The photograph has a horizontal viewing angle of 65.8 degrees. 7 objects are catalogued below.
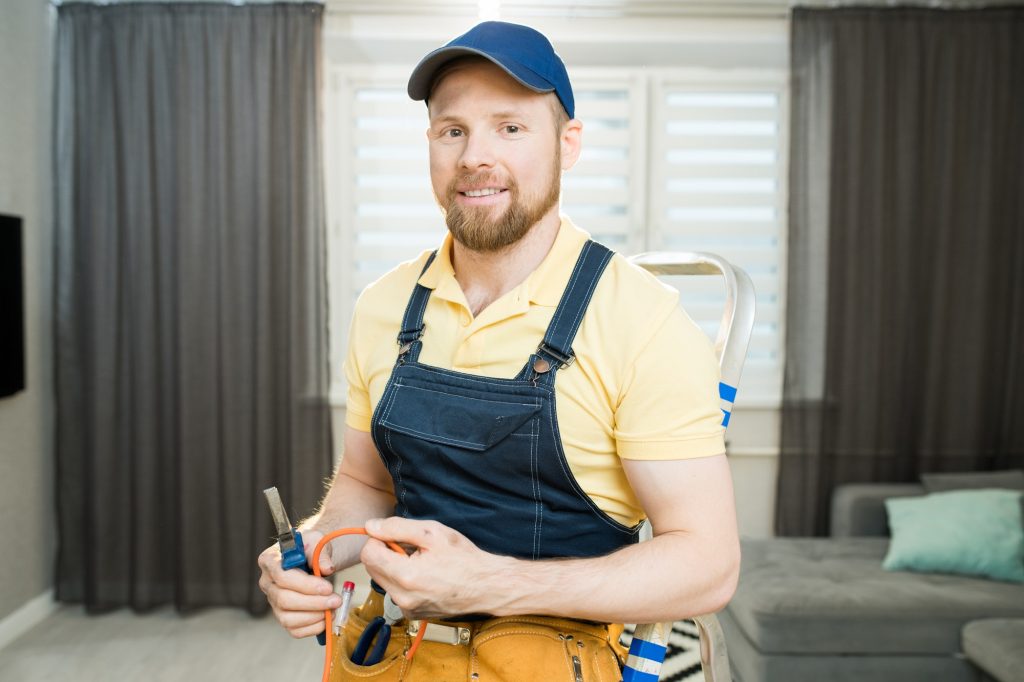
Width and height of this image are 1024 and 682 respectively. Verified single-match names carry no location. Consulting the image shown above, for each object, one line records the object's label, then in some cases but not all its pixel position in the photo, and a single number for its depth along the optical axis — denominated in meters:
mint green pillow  2.77
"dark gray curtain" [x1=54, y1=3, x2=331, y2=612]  3.30
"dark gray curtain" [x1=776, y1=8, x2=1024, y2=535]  3.47
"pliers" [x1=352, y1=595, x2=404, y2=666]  1.13
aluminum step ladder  1.18
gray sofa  2.51
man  0.98
